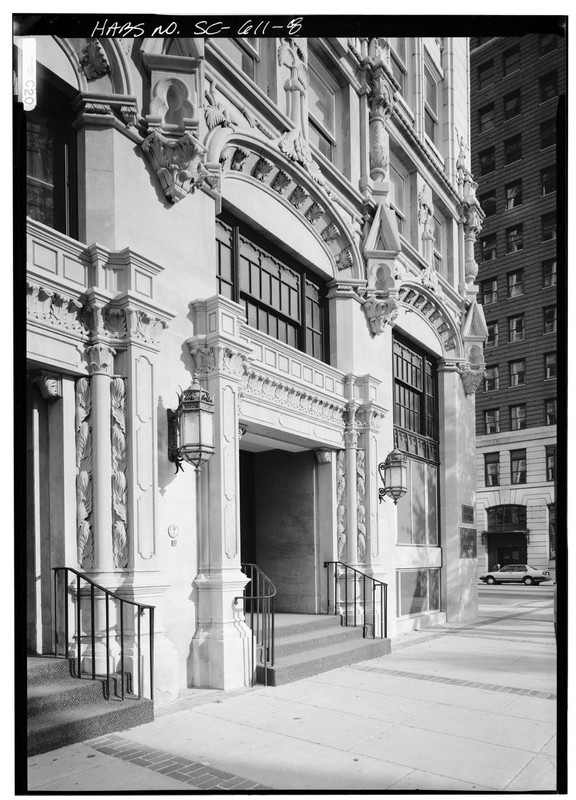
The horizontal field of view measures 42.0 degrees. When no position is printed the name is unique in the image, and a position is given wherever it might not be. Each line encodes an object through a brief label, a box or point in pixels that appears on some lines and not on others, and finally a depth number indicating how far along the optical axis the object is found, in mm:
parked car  28914
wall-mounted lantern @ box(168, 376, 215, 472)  8203
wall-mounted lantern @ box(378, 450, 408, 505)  13453
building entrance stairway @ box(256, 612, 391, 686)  9266
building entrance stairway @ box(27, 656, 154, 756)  5977
